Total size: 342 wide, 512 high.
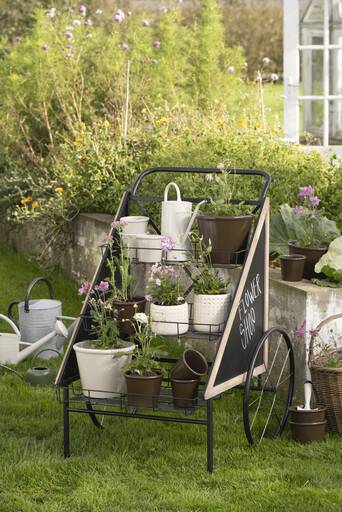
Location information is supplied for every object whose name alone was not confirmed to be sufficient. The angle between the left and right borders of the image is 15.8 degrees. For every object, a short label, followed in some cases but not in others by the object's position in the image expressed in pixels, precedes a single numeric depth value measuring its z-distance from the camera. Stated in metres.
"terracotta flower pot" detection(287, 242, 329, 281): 6.49
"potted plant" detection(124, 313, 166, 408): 5.29
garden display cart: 5.26
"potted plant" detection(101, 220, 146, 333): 5.71
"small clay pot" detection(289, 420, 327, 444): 5.67
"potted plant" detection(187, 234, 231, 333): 5.49
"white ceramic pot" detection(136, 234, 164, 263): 5.86
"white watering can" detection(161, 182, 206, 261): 5.78
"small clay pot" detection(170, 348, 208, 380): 5.37
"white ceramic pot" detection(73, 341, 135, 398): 5.42
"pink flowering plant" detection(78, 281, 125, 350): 5.53
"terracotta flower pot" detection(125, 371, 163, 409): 5.28
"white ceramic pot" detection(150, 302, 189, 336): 5.53
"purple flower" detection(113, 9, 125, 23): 12.32
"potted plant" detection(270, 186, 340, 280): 6.54
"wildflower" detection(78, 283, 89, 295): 5.68
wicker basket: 5.75
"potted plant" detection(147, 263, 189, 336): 5.54
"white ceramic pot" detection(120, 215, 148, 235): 6.09
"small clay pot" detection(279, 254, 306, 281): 6.37
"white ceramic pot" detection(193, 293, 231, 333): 5.49
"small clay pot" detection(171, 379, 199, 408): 5.30
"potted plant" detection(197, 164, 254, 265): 5.58
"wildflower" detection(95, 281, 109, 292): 5.55
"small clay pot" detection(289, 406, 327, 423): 5.65
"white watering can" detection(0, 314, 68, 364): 7.71
